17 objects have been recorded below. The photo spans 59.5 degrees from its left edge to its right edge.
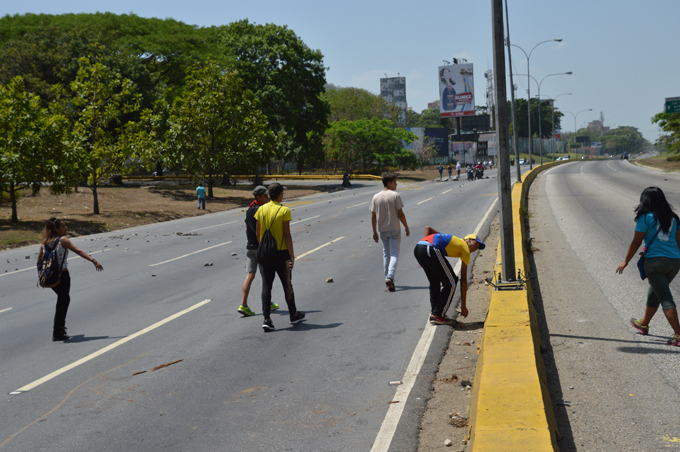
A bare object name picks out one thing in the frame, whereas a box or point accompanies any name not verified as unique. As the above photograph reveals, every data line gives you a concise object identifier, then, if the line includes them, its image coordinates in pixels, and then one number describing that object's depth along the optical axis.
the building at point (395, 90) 146.62
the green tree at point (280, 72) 49.78
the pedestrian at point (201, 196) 32.16
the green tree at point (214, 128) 37.06
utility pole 7.92
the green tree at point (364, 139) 67.94
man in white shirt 9.86
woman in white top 7.74
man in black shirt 8.46
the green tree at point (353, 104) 89.50
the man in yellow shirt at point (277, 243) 7.64
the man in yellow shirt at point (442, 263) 7.19
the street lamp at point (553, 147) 174.38
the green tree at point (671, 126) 75.31
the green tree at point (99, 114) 28.92
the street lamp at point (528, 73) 43.33
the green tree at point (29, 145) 22.58
